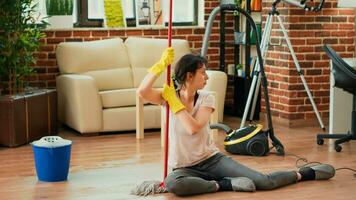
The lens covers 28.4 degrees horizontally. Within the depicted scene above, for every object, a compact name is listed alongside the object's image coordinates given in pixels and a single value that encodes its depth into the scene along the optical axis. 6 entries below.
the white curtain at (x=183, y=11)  8.36
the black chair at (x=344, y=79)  6.04
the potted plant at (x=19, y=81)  6.34
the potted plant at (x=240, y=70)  8.05
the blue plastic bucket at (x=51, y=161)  4.93
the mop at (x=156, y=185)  4.49
